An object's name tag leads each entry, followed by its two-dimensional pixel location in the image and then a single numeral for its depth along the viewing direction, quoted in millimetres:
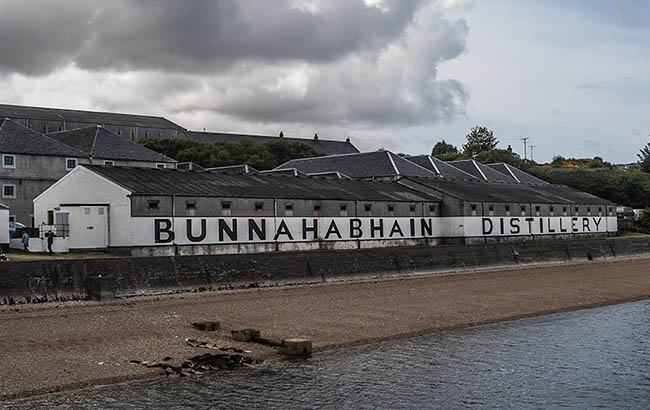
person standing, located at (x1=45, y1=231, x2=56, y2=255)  38841
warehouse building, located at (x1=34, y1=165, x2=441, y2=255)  41750
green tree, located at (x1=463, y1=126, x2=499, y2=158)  175500
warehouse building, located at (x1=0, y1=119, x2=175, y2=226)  61625
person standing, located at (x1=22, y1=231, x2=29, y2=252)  39469
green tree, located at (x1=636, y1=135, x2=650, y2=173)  171500
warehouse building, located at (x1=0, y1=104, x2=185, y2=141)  122500
